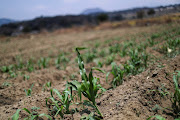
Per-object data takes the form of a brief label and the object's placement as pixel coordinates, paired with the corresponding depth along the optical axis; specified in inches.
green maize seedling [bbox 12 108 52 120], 48.2
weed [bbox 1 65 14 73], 155.7
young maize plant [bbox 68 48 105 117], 56.1
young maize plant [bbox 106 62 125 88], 91.2
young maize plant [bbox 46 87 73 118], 59.9
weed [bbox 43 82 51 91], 98.6
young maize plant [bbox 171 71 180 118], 54.3
